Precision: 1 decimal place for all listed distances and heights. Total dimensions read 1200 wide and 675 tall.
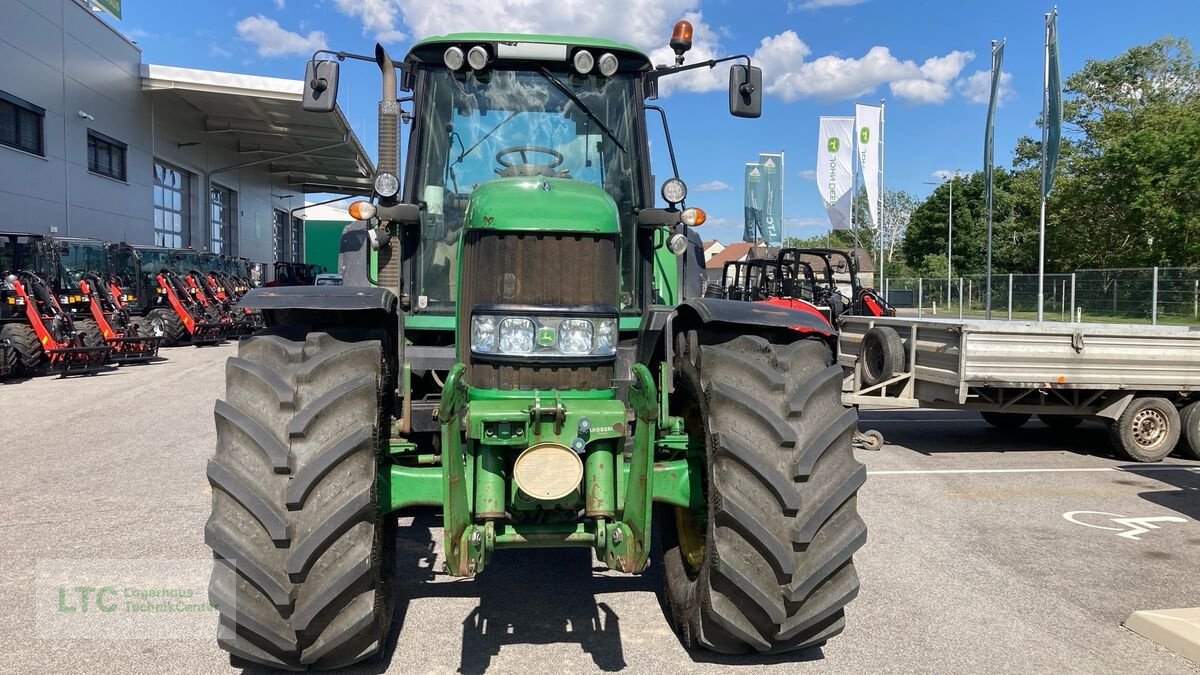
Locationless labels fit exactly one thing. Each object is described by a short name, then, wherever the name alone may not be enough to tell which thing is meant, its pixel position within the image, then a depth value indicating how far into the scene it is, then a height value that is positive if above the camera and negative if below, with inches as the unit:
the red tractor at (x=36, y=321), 550.9 -15.6
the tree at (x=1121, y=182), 1366.9 +222.2
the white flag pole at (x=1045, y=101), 791.7 +182.3
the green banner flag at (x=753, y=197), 1234.0 +147.2
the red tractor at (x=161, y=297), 743.7 +0.4
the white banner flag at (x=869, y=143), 1128.2 +204.4
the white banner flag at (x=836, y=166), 1103.0 +172.3
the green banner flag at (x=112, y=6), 975.6 +328.7
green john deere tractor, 127.7 -22.5
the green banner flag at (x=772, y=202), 1267.2 +147.4
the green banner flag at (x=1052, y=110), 772.0 +171.3
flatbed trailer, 335.6 -28.1
